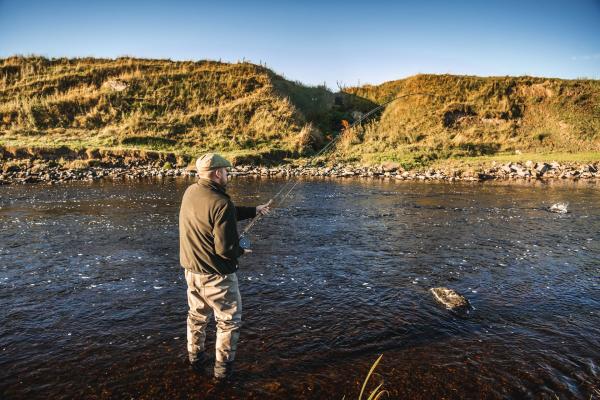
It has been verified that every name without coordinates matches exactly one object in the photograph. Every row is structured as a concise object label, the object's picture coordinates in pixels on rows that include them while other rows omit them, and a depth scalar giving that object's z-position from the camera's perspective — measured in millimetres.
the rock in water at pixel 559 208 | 14909
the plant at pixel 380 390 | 4722
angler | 4609
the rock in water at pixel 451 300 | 6812
